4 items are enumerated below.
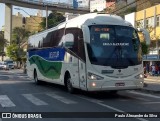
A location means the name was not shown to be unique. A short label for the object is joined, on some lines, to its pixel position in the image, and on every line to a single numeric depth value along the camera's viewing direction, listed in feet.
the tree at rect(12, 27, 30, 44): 405.98
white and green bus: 53.11
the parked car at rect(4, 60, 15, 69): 259.70
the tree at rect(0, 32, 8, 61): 366.43
